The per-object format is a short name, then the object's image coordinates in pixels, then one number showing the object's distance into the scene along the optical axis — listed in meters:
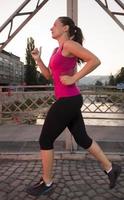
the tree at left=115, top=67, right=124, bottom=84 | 91.93
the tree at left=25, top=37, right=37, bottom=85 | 83.99
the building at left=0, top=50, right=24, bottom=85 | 109.12
